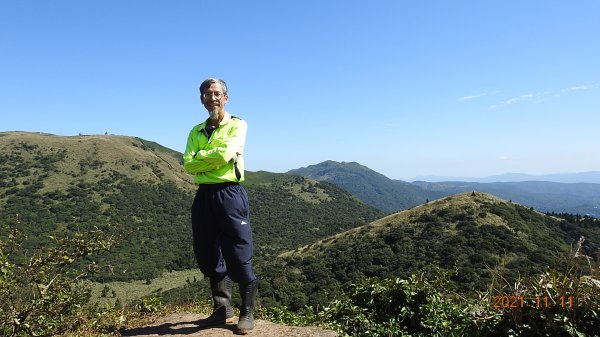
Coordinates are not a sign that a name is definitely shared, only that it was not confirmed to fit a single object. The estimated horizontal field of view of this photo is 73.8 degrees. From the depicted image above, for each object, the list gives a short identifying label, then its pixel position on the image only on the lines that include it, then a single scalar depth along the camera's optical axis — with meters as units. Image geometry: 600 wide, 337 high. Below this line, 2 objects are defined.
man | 4.55
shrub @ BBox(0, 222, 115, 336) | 4.42
